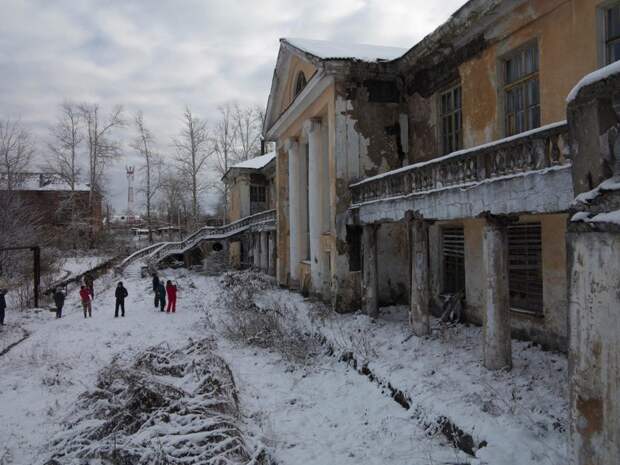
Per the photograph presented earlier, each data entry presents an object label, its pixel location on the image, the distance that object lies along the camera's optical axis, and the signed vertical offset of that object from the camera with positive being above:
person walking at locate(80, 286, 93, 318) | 17.11 -2.05
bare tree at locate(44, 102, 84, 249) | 42.19 +6.58
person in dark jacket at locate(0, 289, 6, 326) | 15.85 -2.05
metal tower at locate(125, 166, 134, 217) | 60.35 +7.16
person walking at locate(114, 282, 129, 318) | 17.12 -1.96
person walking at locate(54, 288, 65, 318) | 17.92 -2.15
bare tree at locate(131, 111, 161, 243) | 47.18 +6.82
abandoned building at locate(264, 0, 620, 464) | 3.70 +1.01
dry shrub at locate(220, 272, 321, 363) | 11.21 -2.44
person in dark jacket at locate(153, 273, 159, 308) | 18.25 -1.77
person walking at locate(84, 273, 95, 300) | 19.17 -1.66
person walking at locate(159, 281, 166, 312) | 17.97 -2.08
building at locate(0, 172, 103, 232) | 42.38 +4.74
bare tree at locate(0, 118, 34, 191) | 35.97 +6.79
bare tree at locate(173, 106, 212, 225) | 43.34 +7.82
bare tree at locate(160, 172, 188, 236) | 49.28 +5.78
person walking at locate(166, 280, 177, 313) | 17.52 -1.96
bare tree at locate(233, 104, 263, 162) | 48.56 +10.32
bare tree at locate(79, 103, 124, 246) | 43.94 +8.79
